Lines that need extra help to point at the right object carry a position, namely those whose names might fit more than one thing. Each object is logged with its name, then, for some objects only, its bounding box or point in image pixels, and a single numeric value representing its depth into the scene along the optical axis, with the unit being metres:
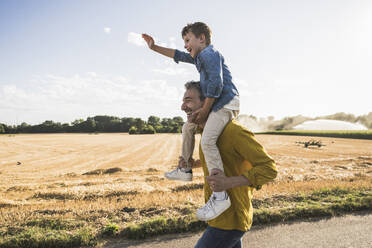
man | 1.61
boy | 1.85
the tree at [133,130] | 100.04
